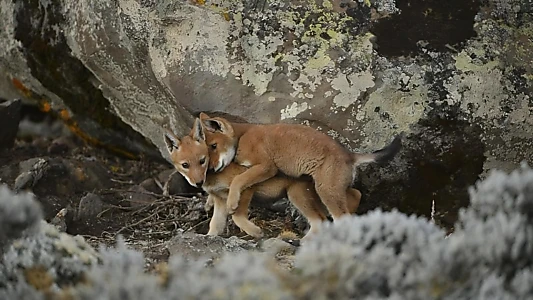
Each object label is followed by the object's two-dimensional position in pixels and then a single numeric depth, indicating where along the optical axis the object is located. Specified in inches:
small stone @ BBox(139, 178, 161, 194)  581.0
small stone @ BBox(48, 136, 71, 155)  653.3
